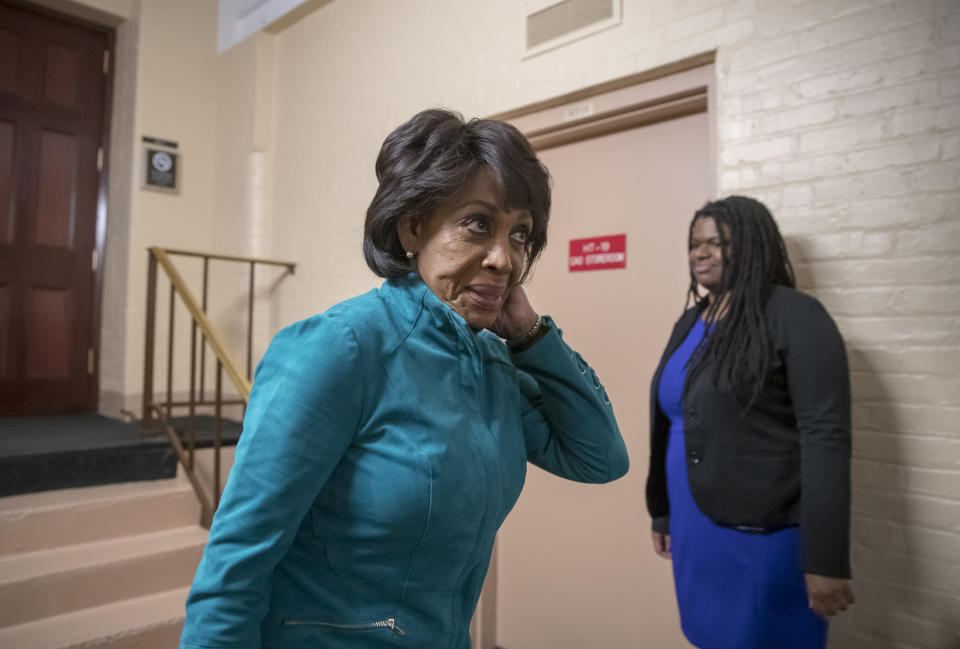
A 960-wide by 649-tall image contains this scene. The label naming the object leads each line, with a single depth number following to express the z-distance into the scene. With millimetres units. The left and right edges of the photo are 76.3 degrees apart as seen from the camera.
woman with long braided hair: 1307
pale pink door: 2172
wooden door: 3682
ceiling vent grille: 2307
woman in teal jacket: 684
